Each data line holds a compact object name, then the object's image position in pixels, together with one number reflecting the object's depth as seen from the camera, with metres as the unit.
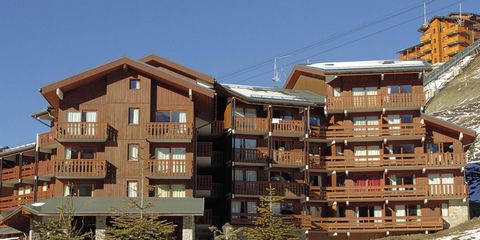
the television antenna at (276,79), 70.25
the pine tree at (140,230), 33.09
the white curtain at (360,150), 56.38
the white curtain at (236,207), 51.94
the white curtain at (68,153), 47.88
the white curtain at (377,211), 55.00
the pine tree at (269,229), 39.88
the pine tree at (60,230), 32.20
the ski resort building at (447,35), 140.12
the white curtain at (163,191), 47.34
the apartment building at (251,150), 47.16
